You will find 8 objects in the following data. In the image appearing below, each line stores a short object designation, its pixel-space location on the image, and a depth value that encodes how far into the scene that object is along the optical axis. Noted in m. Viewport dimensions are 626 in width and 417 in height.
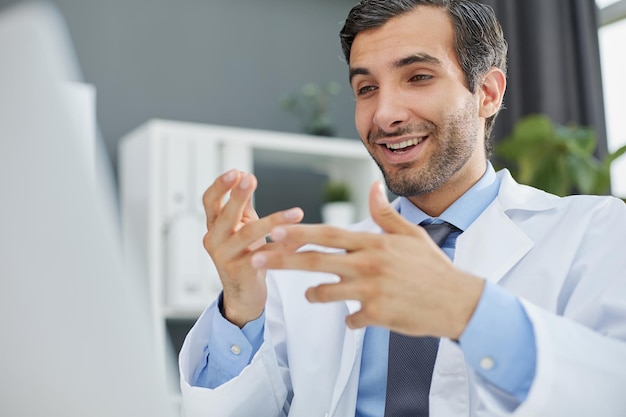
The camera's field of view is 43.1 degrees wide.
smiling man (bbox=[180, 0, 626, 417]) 0.84
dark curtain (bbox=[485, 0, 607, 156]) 3.59
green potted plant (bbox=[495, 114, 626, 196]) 3.07
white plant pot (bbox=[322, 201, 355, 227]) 3.54
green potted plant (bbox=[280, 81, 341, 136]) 3.77
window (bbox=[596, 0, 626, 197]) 3.64
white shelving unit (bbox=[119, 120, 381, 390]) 3.06
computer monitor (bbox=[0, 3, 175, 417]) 0.41
